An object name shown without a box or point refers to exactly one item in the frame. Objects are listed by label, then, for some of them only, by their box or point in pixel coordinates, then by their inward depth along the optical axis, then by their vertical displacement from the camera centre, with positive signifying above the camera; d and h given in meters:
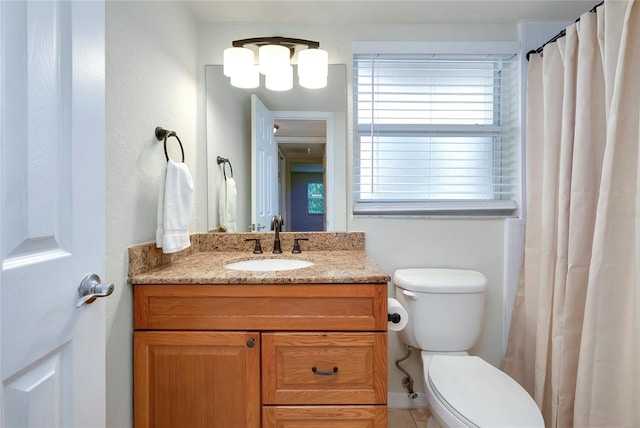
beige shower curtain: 1.12 -0.07
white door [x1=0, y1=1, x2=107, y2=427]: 0.54 +0.00
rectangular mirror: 1.75 +0.31
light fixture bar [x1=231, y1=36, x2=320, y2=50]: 1.63 +0.84
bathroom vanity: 1.14 -0.49
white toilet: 1.19 -0.62
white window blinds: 1.78 +0.42
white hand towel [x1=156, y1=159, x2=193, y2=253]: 1.23 +0.00
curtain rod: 1.46 +0.80
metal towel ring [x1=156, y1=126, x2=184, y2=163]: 1.30 +0.30
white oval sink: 1.53 -0.26
